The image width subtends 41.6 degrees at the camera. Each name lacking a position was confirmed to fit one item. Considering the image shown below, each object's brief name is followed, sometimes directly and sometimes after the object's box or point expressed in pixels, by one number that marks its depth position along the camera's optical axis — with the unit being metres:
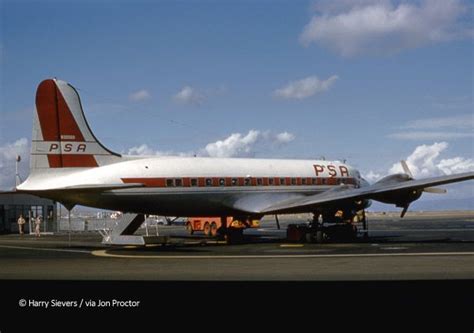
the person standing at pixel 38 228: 52.03
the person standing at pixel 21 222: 56.50
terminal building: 66.25
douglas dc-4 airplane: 28.84
